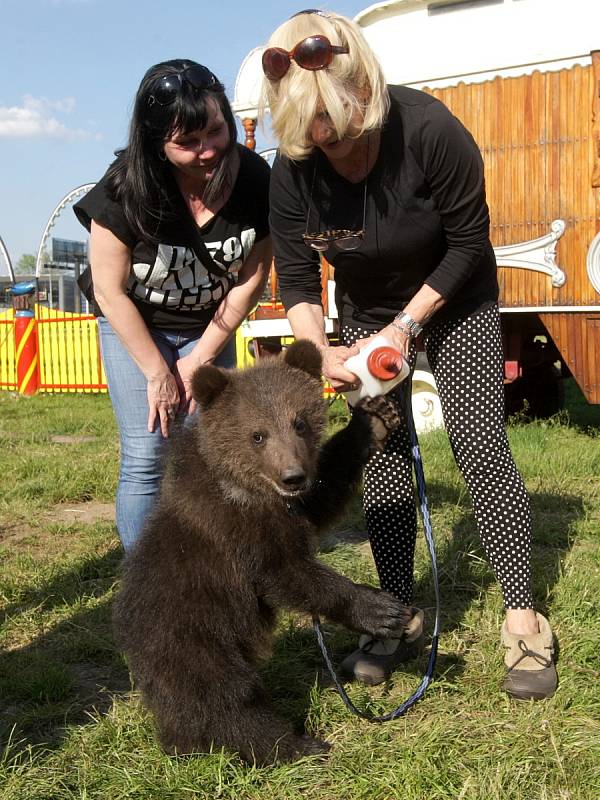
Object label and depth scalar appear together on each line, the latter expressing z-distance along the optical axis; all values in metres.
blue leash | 3.26
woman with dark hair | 3.46
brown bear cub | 3.00
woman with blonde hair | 3.06
